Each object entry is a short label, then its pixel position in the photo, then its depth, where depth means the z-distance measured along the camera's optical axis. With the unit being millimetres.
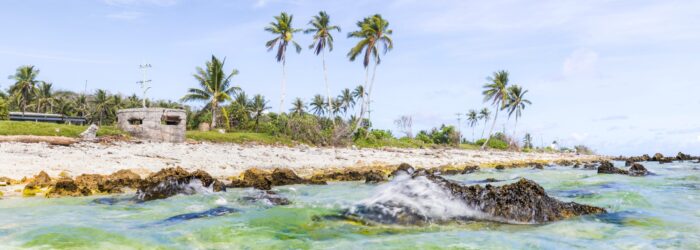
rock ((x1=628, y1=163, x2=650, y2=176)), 18784
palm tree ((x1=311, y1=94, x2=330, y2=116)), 81250
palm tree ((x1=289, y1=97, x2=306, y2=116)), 73569
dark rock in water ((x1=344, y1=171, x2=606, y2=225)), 7227
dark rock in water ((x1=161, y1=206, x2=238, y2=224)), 6984
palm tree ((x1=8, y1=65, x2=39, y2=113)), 58969
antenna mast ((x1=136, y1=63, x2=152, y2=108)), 48031
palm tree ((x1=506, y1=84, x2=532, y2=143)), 71188
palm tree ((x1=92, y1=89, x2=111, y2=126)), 63688
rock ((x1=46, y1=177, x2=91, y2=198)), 10156
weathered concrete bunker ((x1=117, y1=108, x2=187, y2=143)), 32250
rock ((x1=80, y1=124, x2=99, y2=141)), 29433
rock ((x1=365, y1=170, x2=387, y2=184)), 15398
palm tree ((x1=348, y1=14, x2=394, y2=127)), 49344
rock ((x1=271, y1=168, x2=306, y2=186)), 14123
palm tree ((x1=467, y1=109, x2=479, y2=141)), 100250
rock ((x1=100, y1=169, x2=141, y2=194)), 11344
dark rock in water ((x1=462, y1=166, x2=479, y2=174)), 22344
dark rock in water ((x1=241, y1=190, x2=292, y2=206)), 9012
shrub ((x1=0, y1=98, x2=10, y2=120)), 46719
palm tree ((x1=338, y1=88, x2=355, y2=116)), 83500
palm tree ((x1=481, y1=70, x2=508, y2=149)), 66375
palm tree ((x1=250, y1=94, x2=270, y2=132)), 57875
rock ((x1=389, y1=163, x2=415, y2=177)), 15594
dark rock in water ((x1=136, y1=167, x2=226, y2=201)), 9750
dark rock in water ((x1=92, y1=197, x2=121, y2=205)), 9080
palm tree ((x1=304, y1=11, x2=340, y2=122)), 51406
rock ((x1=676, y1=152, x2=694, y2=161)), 43925
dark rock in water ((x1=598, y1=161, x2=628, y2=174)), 19569
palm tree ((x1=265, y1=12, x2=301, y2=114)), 50031
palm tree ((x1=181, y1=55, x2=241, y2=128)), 45469
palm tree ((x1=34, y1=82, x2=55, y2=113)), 64238
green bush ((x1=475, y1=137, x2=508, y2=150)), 71188
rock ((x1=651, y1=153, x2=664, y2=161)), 42081
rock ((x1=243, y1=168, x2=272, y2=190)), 12016
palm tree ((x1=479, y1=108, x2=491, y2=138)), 99562
